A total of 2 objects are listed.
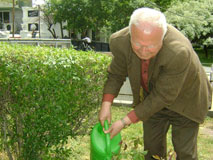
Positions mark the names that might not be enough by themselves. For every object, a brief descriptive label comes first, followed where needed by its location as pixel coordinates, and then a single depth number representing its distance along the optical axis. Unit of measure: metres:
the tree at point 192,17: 17.64
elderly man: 1.76
